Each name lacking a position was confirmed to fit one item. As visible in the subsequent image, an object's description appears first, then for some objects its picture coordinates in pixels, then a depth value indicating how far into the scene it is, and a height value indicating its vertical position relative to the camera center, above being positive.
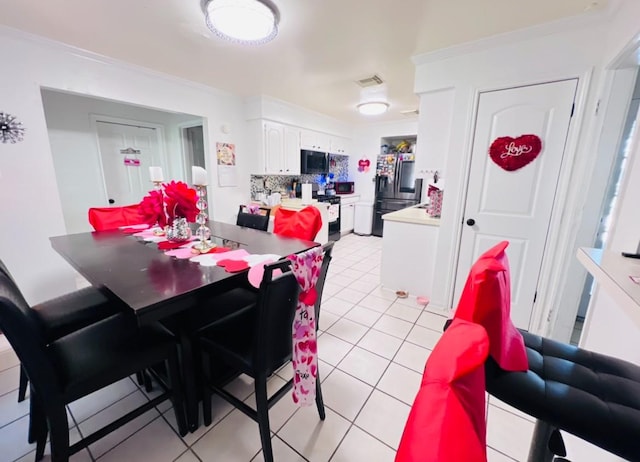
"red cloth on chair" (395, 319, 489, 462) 0.28 -0.28
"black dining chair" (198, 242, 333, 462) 1.04 -0.78
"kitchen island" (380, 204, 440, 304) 2.65 -0.75
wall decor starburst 2.12 +0.36
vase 1.77 -0.37
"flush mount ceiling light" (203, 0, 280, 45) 1.64 +1.04
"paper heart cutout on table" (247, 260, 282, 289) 1.16 -0.45
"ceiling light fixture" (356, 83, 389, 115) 3.43 +1.17
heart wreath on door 2.03 +0.27
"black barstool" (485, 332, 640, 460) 0.55 -0.50
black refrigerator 5.04 -0.07
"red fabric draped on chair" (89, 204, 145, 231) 2.17 -0.36
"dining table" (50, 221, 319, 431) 1.03 -0.47
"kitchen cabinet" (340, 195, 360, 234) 5.36 -0.68
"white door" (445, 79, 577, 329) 1.98 +0.00
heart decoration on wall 5.87 +0.38
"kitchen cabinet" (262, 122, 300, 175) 3.99 +0.50
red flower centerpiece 1.65 -0.18
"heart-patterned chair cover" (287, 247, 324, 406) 1.11 -0.75
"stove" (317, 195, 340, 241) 4.87 -0.65
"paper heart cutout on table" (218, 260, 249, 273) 1.33 -0.46
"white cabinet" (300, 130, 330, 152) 4.66 +0.74
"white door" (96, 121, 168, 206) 3.56 +0.25
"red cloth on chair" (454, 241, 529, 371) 0.50 -0.26
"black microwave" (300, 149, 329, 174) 4.82 +0.35
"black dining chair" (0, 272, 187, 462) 0.94 -0.78
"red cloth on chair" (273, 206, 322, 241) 2.05 -0.36
